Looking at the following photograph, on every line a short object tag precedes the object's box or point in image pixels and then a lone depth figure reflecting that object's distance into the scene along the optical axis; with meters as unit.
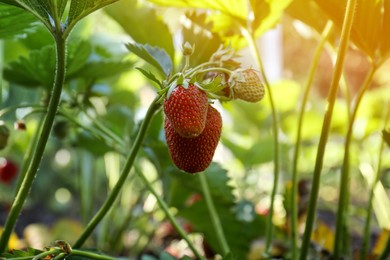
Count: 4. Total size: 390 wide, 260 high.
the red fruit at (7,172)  1.38
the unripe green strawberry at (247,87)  0.49
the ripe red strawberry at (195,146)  0.46
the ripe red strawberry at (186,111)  0.43
